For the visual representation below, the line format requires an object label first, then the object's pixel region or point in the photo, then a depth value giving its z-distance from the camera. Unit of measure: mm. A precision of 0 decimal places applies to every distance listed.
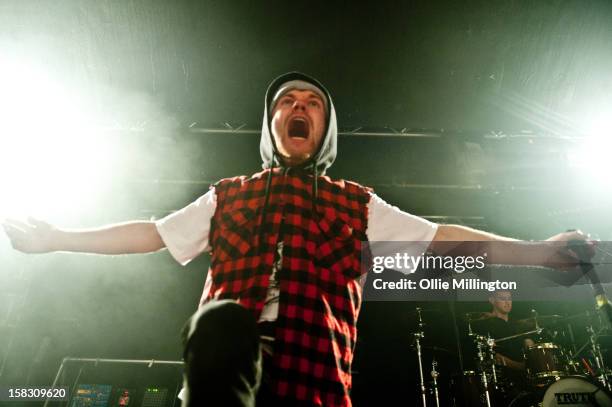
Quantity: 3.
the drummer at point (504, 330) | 4547
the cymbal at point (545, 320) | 4445
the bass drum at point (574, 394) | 3334
